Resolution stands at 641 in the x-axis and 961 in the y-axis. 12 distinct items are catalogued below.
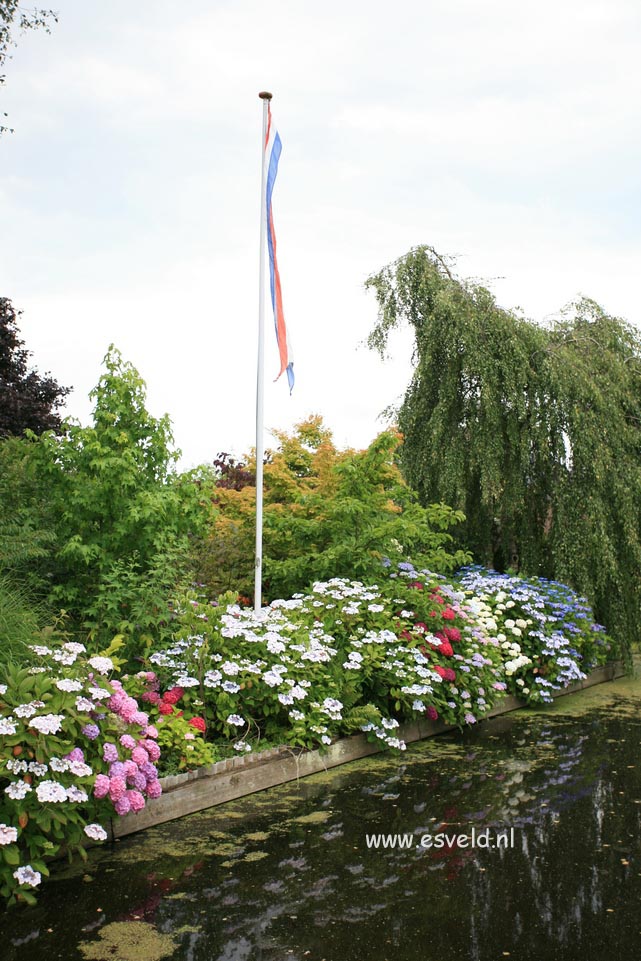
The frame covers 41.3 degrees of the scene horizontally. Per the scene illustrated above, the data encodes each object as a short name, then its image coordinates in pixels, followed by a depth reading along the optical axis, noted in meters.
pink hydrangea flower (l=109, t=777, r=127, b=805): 4.31
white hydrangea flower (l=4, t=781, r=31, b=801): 3.89
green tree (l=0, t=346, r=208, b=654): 6.67
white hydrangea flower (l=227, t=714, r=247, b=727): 5.68
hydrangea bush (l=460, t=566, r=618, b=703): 8.92
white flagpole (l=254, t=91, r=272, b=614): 7.68
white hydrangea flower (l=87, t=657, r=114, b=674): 4.67
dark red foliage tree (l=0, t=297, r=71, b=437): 16.17
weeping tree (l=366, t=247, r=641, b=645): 10.93
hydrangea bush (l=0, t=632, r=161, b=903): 3.95
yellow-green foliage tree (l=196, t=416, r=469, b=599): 8.58
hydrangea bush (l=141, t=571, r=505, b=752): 6.02
